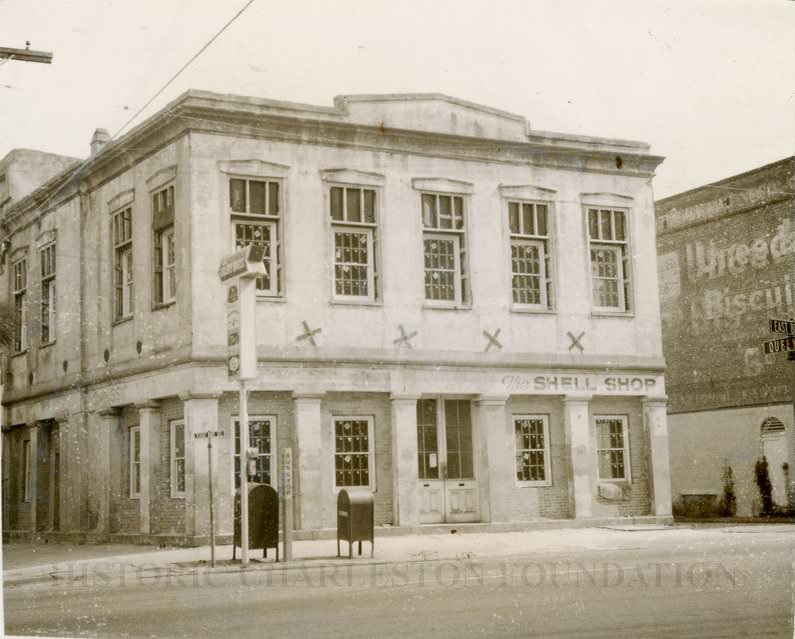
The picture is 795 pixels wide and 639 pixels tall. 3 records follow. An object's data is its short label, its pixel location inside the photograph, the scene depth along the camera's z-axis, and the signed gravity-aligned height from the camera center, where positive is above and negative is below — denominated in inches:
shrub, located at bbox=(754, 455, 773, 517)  891.7 -19.9
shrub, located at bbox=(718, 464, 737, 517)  921.5 -30.4
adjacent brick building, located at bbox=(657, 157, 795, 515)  816.3 +101.8
